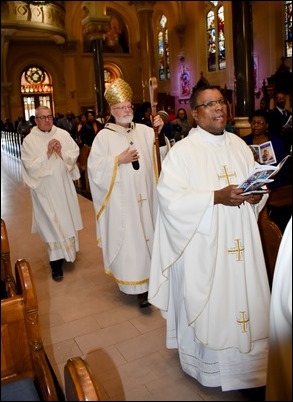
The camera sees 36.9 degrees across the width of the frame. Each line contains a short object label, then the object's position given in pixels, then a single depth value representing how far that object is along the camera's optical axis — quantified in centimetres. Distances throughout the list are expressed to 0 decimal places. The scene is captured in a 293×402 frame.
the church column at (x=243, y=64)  812
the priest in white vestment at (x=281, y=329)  131
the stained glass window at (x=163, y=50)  2380
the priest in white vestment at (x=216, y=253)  246
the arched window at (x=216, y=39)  1989
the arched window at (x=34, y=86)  2448
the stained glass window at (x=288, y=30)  1605
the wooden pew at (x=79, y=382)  123
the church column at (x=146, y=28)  1510
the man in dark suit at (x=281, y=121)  583
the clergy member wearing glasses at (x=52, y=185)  477
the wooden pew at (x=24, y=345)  170
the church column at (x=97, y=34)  1480
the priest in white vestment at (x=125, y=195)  385
